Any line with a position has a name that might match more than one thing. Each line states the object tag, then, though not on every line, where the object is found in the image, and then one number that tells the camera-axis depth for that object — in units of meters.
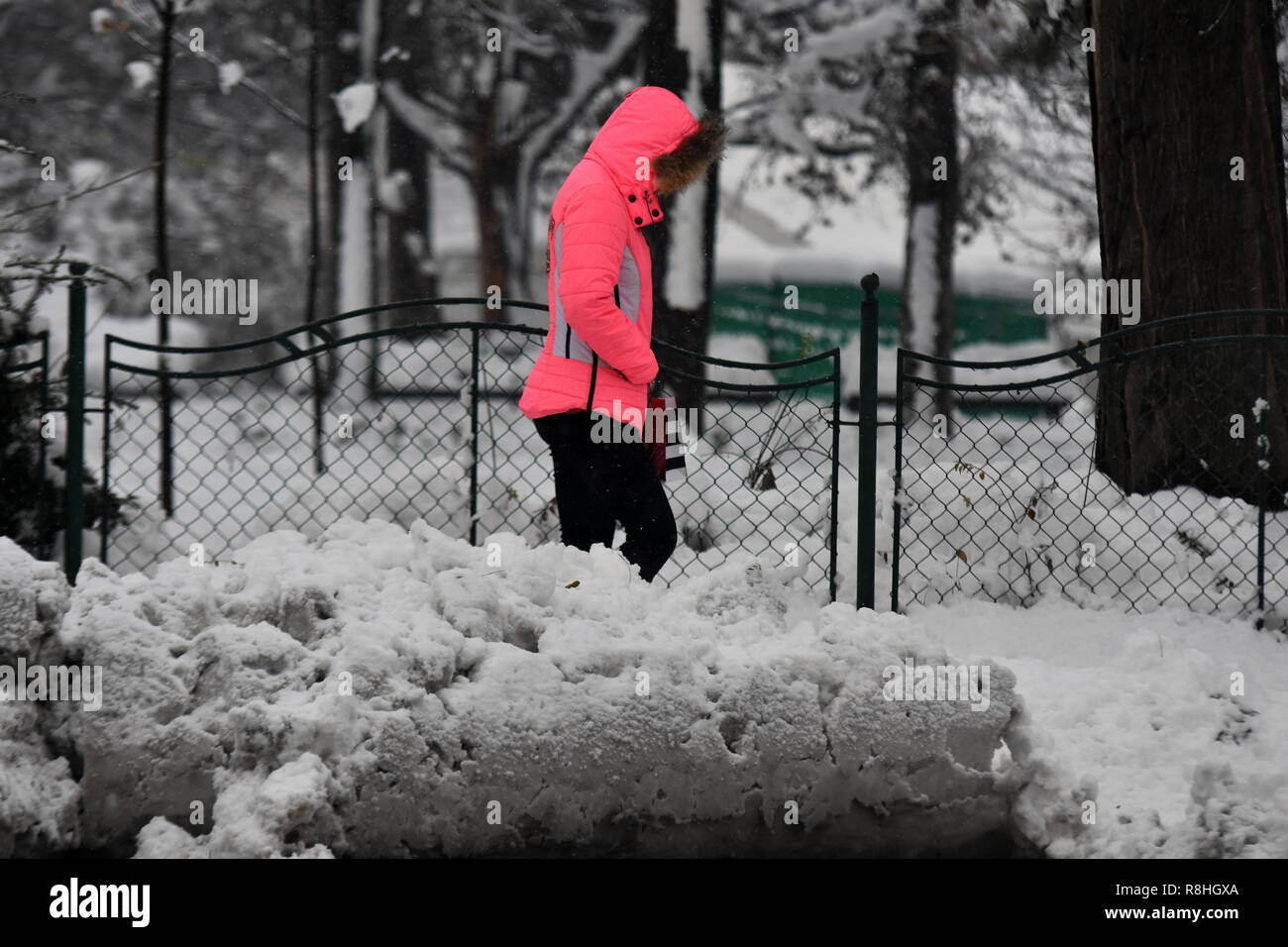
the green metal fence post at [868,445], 9.62
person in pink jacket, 8.19
